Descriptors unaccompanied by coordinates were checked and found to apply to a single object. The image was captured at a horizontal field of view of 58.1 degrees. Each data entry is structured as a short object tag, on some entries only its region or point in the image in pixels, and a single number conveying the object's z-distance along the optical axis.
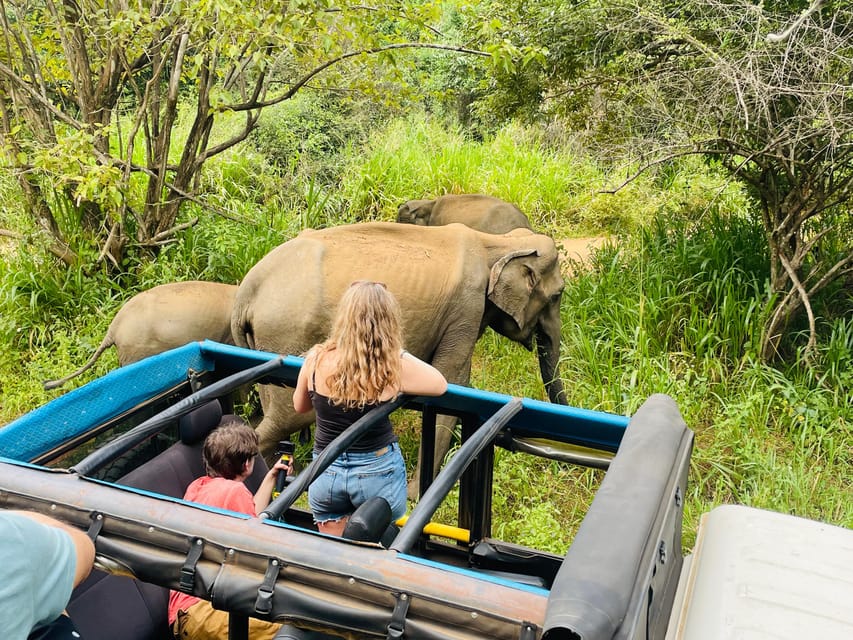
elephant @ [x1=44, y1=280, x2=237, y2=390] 5.27
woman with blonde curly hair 2.90
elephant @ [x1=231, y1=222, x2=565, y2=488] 4.80
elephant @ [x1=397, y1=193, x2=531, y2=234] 8.38
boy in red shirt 2.68
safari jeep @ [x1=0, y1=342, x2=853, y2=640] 1.70
